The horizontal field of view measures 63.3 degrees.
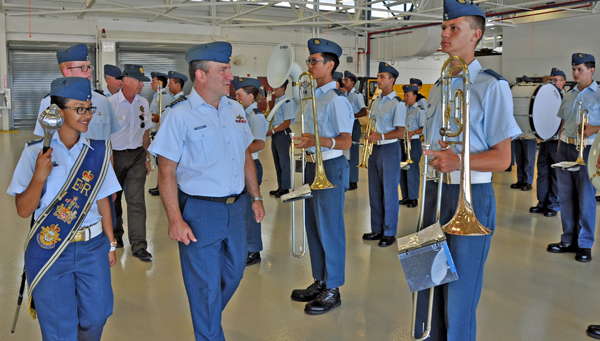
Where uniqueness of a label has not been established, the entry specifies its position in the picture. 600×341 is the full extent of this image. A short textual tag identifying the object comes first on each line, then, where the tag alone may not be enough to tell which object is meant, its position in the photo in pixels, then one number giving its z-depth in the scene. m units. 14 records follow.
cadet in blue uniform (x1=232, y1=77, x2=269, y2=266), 4.81
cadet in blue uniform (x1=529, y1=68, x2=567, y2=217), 6.77
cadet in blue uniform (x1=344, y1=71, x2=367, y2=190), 8.90
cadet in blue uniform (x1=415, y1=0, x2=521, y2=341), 2.18
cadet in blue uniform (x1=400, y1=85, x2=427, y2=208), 7.46
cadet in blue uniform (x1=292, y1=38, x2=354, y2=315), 3.63
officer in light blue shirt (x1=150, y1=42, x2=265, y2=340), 2.57
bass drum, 5.86
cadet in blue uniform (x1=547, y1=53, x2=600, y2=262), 4.94
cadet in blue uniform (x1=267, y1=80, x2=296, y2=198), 7.87
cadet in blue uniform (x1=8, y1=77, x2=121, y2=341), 2.23
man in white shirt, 4.86
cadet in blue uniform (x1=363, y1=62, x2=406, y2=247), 5.50
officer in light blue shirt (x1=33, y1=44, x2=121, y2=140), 3.47
